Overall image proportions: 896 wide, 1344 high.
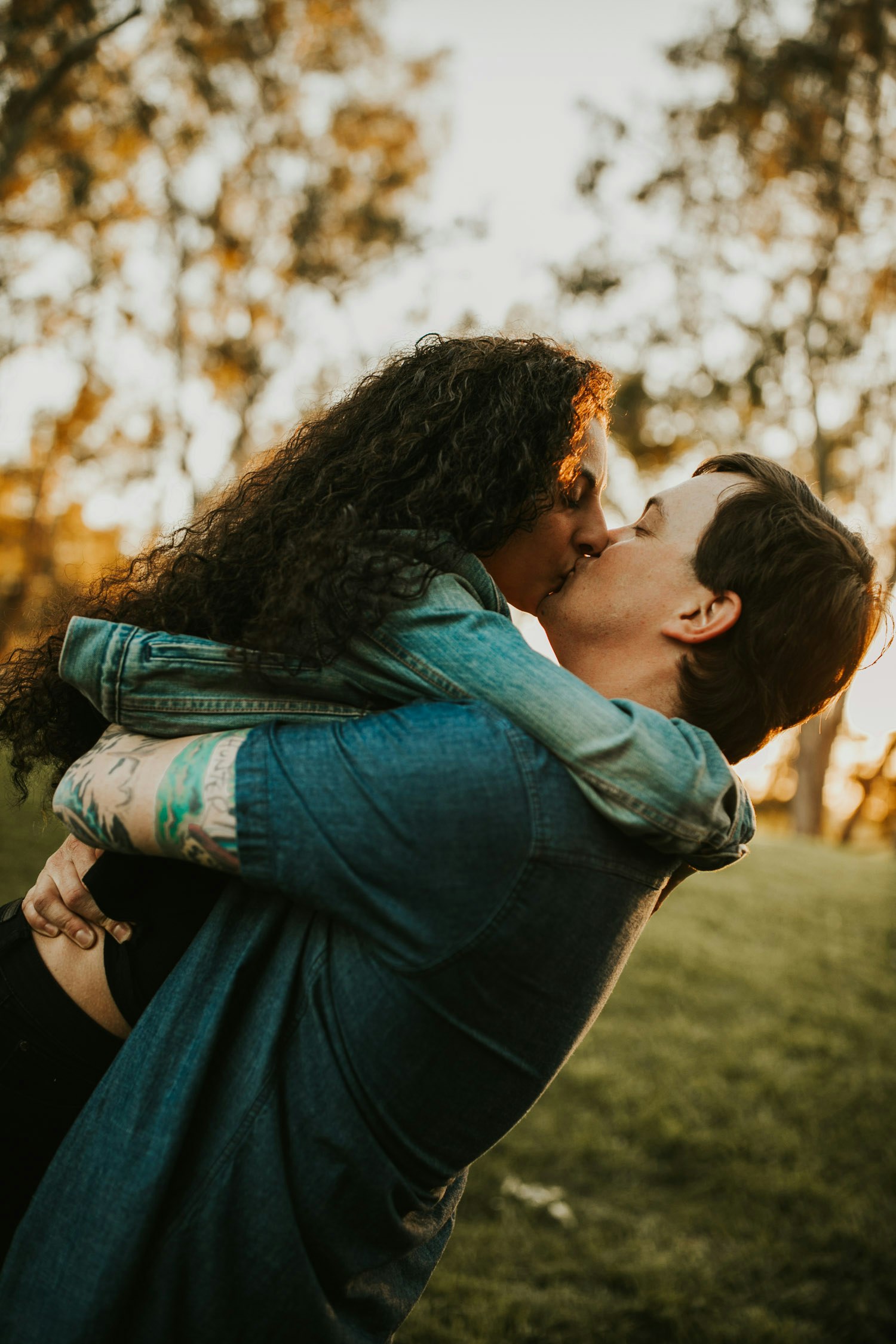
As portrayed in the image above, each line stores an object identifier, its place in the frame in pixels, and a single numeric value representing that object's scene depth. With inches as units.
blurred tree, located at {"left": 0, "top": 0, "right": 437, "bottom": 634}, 540.7
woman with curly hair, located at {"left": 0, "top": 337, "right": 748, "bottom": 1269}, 63.6
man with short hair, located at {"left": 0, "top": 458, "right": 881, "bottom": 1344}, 60.0
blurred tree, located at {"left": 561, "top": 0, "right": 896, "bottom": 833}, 561.9
